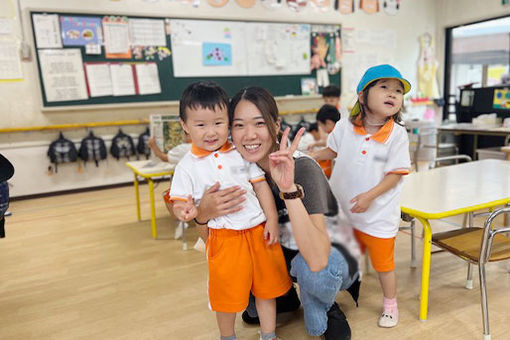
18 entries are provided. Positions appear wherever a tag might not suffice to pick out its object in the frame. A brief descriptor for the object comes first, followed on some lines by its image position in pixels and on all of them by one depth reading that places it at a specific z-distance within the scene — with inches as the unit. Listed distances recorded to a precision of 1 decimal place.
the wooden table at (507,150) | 124.0
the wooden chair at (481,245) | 58.2
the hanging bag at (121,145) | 191.6
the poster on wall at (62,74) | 173.9
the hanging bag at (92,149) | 184.4
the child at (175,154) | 105.9
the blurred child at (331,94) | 132.5
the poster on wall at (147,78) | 192.7
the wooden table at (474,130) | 161.9
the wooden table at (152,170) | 113.6
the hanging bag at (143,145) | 194.9
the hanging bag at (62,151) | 178.9
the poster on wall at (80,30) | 173.6
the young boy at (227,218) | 35.4
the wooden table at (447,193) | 62.8
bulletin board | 173.9
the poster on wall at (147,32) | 188.1
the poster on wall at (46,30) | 169.5
